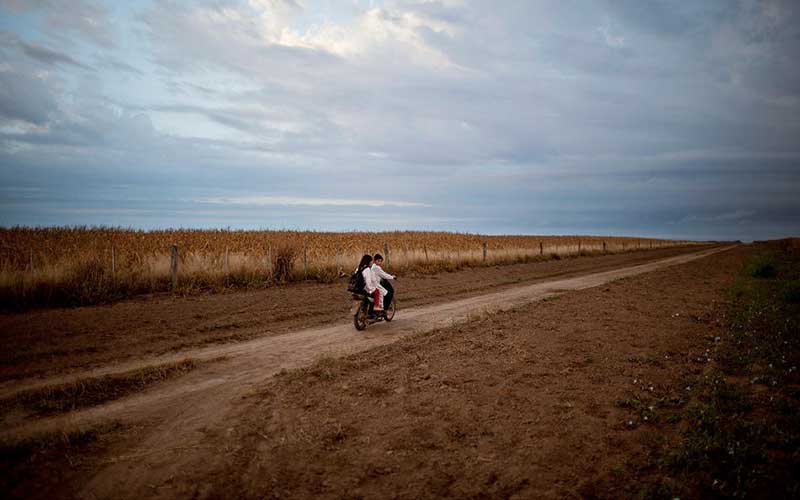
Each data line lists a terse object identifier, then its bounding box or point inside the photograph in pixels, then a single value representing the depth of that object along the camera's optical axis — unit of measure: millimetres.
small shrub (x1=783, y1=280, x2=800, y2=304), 12430
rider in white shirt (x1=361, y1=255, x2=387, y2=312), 10898
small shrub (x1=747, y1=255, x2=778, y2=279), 20036
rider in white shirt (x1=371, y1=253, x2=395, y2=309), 11117
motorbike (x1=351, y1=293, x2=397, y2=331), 10867
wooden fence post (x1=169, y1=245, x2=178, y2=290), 15609
